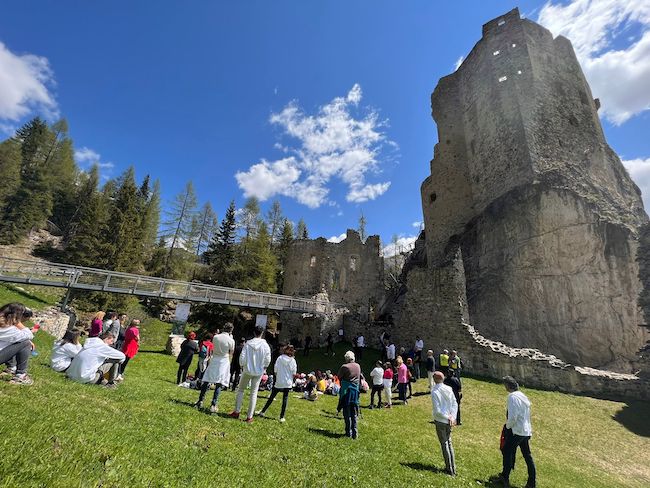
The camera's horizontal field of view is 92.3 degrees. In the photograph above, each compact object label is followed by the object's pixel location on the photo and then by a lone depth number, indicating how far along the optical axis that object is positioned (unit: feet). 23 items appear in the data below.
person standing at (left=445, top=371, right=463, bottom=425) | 30.99
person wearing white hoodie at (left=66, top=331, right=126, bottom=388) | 21.42
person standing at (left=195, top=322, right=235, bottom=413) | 21.49
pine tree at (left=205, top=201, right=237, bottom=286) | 104.46
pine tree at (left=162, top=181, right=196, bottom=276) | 119.85
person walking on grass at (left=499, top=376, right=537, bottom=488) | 19.15
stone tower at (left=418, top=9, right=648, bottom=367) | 57.67
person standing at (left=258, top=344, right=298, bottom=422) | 23.43
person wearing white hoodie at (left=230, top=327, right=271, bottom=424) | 21.49
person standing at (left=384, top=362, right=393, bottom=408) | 36.65
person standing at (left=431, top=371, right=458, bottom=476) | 19.34
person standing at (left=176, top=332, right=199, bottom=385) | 33.50
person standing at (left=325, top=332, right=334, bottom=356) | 69.46
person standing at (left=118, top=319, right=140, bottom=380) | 28.25
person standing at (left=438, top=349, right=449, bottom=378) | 41.09
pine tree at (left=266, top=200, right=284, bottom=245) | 142.82
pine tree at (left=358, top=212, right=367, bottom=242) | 184.65
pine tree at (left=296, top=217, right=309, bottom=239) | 168.96
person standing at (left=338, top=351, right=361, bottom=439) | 23.17
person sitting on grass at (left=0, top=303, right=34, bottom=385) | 17.00
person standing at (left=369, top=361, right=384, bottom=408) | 35.19
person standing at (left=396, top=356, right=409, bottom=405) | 38.99
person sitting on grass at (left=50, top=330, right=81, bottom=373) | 21.76
